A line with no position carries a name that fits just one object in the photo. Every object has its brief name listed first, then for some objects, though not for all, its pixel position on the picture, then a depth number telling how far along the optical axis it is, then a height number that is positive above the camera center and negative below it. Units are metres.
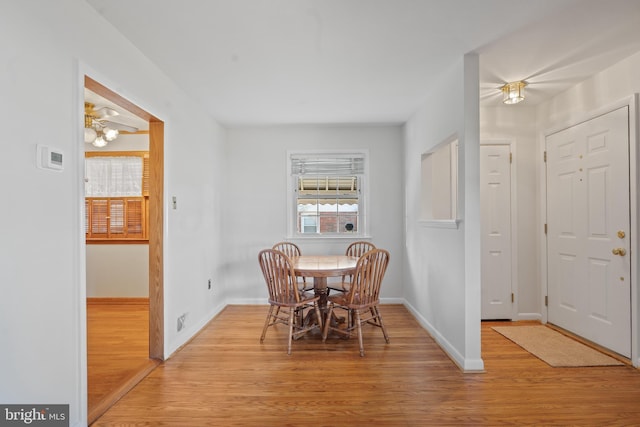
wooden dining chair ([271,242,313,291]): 4.33 -0.47
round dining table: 3.00 -0.51
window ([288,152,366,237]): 4.68 +0.30
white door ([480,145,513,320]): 3.78 -0.18
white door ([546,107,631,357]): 2.79 -0.15
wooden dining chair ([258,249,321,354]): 3.01 -0.71
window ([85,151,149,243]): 4.59 +0.23
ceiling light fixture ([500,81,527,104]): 3.16 +1.21
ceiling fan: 3.16 +0.98
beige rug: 2.72 -1.23
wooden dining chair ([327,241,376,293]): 3.84 -0.46
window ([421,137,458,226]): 3.71 +0.36
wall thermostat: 1.55 +0.28
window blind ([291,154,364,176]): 4.68 +0.72
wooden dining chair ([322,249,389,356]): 2.96 -0.72
